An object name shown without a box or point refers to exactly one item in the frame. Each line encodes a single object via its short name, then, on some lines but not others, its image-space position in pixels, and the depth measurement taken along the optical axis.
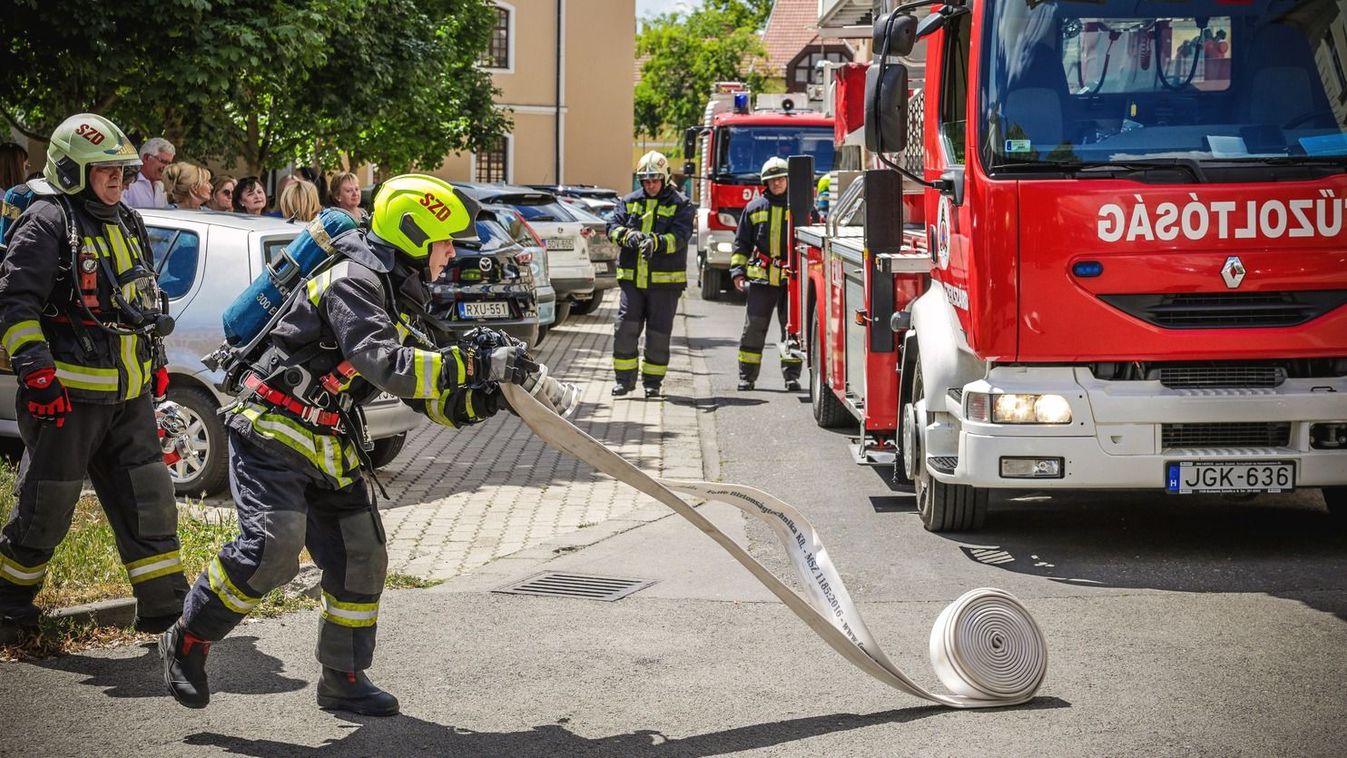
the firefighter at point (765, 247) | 14.73
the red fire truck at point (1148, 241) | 7.14
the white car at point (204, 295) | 9.08
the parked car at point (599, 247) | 21.59
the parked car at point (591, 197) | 27.46
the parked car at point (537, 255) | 17.25
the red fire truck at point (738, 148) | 24.62
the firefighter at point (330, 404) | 5.08
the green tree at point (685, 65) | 62.50
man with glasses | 10.62
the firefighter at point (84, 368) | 6.00
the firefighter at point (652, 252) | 13.76
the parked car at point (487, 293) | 14.20
